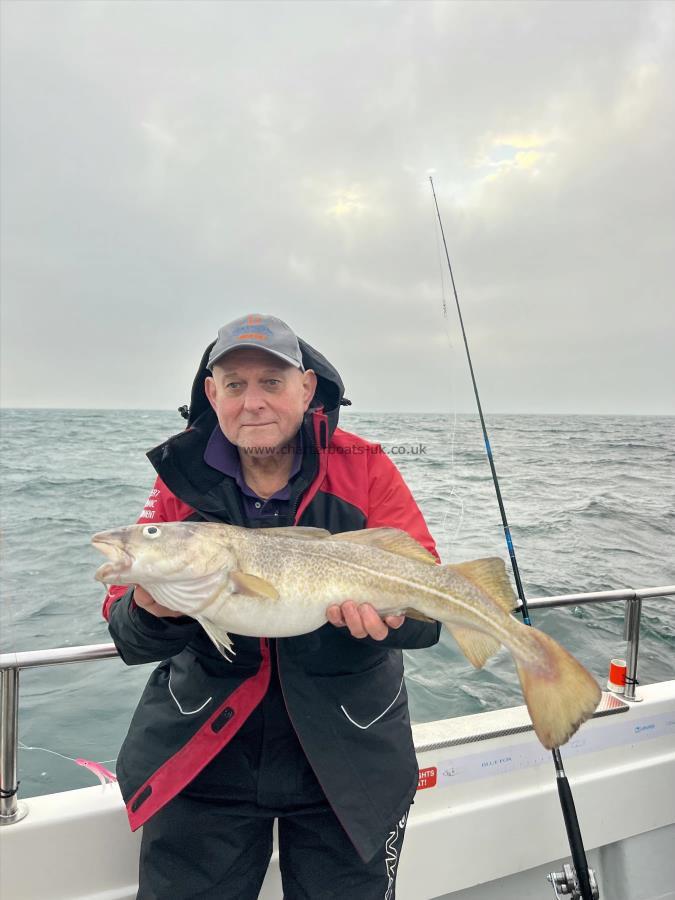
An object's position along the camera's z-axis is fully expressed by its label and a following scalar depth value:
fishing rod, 2.61
